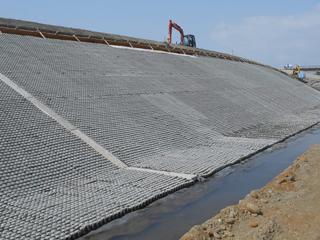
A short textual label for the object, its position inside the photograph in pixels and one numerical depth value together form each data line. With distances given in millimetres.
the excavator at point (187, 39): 29422
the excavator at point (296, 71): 38656
